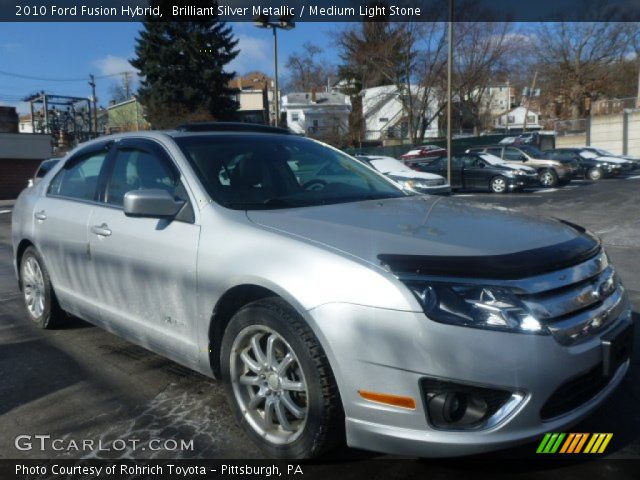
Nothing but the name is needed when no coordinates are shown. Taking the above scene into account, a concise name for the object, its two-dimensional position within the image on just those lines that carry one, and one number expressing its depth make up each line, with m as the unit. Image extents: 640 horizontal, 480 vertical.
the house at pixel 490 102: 52.86
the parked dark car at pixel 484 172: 20.28
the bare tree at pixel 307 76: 70.71
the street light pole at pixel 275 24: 19.34
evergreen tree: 41.34
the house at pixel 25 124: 94.50
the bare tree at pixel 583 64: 48.15
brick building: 30.42
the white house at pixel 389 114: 41.81
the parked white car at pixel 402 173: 17.47
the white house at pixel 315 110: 53.56
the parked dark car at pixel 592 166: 25.31
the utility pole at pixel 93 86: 63.75
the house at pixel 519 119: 93.97
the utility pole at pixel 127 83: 72.94
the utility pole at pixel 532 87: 53.75
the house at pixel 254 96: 55.55
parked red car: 36.25
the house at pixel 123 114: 65.33
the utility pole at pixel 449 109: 18.78
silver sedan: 2.33
